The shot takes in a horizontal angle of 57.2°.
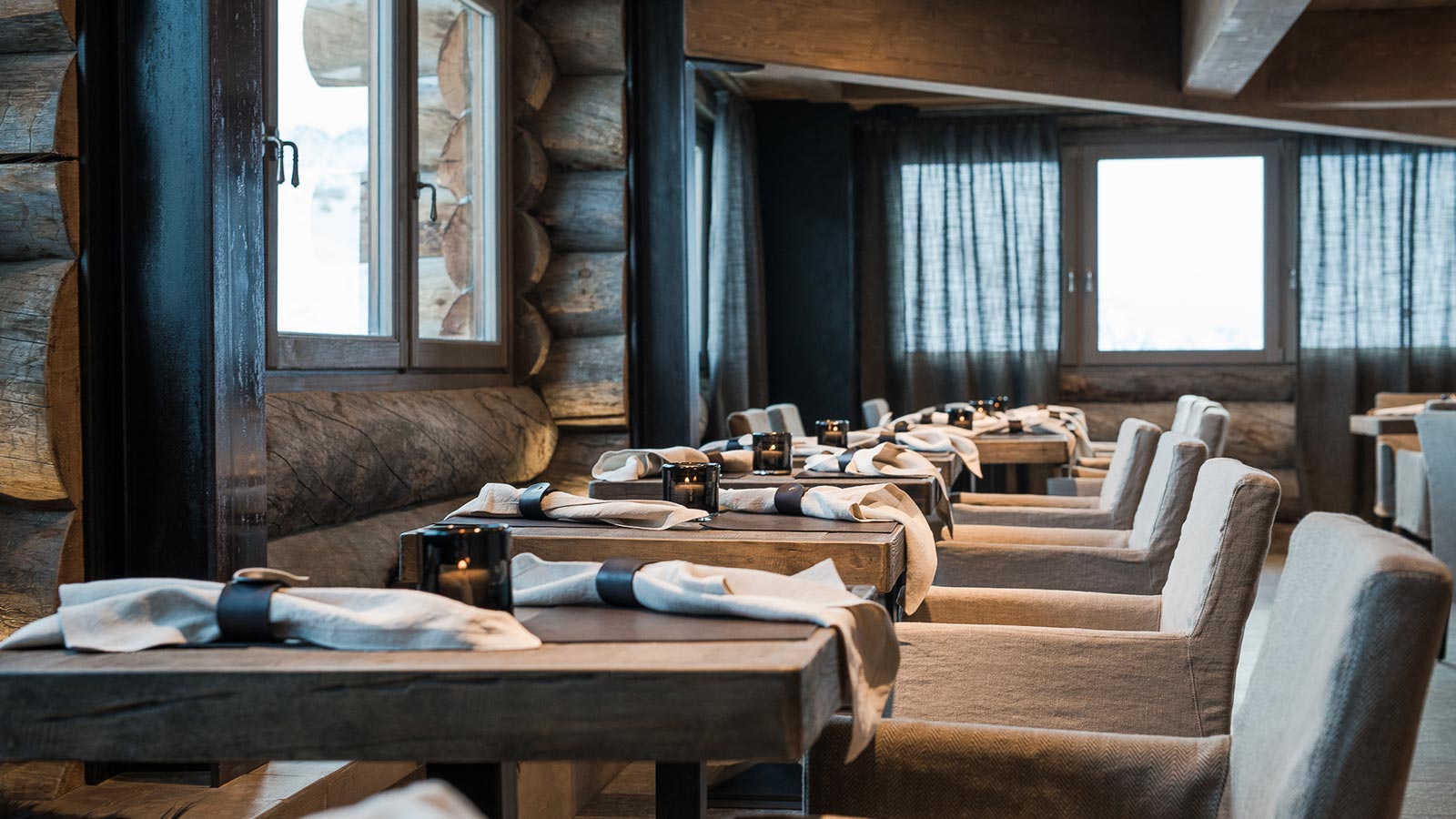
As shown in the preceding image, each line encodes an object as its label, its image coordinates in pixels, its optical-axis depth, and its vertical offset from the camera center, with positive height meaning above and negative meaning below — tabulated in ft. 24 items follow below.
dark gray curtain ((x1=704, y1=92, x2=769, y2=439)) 23.56 +2.09
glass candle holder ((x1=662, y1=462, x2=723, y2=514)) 7.00 -0.51
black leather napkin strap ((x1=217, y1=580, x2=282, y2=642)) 3.59 -0.60
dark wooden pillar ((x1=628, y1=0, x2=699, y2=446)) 16.60 +2.12
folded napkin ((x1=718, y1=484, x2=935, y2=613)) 6.74 -0.64
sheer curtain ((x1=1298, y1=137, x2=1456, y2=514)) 26.53 +2.13
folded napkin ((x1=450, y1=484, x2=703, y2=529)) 6.36 -0.59
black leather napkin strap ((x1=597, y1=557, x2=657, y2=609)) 4.09 -0.60
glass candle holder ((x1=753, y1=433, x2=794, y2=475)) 9.37 -0.47
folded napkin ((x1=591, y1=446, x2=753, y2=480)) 8.57 -0.48
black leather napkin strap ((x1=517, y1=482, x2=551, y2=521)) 6.62 -0.56
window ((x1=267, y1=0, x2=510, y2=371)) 11.00 +1.97
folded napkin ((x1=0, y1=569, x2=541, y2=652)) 3.45 -0.61
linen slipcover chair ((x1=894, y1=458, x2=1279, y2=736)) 6.01 -1.29
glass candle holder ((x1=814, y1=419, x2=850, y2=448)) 11.64 -0.41
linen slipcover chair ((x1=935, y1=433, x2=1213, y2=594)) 8.92 -1.19
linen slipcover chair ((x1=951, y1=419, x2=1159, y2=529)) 11.45 -1.12
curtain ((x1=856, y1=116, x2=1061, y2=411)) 27.30 +2.81
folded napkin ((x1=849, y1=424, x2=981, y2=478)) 11.46 -0.49
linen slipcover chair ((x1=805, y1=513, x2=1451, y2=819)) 3.56 -1.11
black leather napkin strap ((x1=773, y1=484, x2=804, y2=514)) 7.06 -0.60
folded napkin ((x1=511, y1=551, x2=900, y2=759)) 3.71 -0.62
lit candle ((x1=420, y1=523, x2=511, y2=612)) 3.82 -0.50
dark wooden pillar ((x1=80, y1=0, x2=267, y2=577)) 7.48 +0.62
